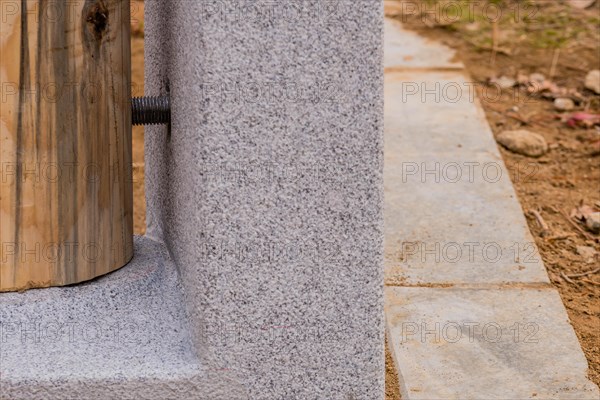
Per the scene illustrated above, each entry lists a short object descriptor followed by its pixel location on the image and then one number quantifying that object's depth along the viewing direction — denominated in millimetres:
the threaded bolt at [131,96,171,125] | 4084
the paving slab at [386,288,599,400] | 4798
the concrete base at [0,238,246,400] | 3659
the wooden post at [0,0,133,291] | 3672
